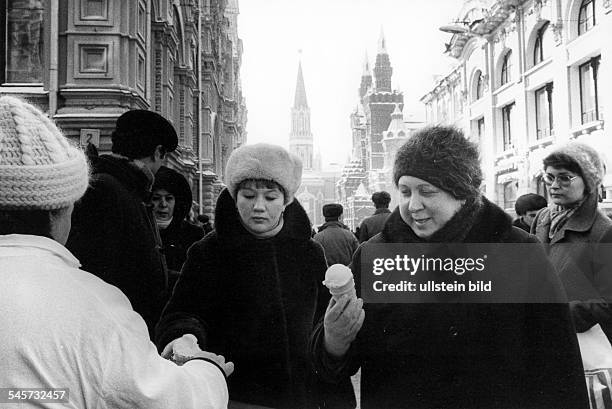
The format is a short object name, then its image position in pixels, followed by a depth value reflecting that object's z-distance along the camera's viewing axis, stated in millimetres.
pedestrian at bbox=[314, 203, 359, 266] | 3706
